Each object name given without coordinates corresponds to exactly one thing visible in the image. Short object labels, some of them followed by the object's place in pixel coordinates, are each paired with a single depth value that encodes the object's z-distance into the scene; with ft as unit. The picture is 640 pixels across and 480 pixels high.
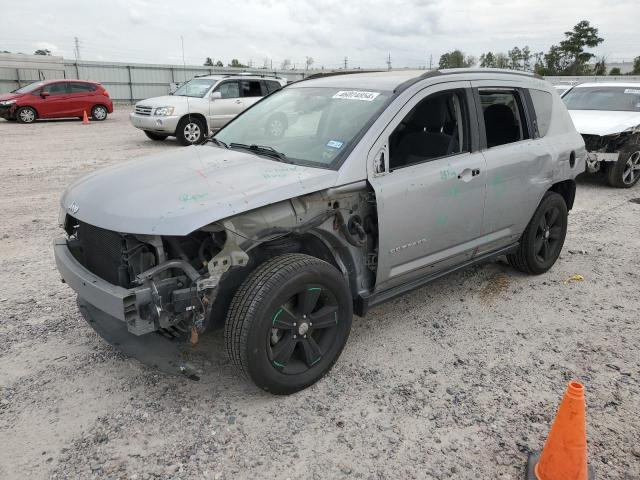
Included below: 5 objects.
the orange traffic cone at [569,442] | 7.64
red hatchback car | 59.82
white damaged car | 28.22
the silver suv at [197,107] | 42.75
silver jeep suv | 9.04
